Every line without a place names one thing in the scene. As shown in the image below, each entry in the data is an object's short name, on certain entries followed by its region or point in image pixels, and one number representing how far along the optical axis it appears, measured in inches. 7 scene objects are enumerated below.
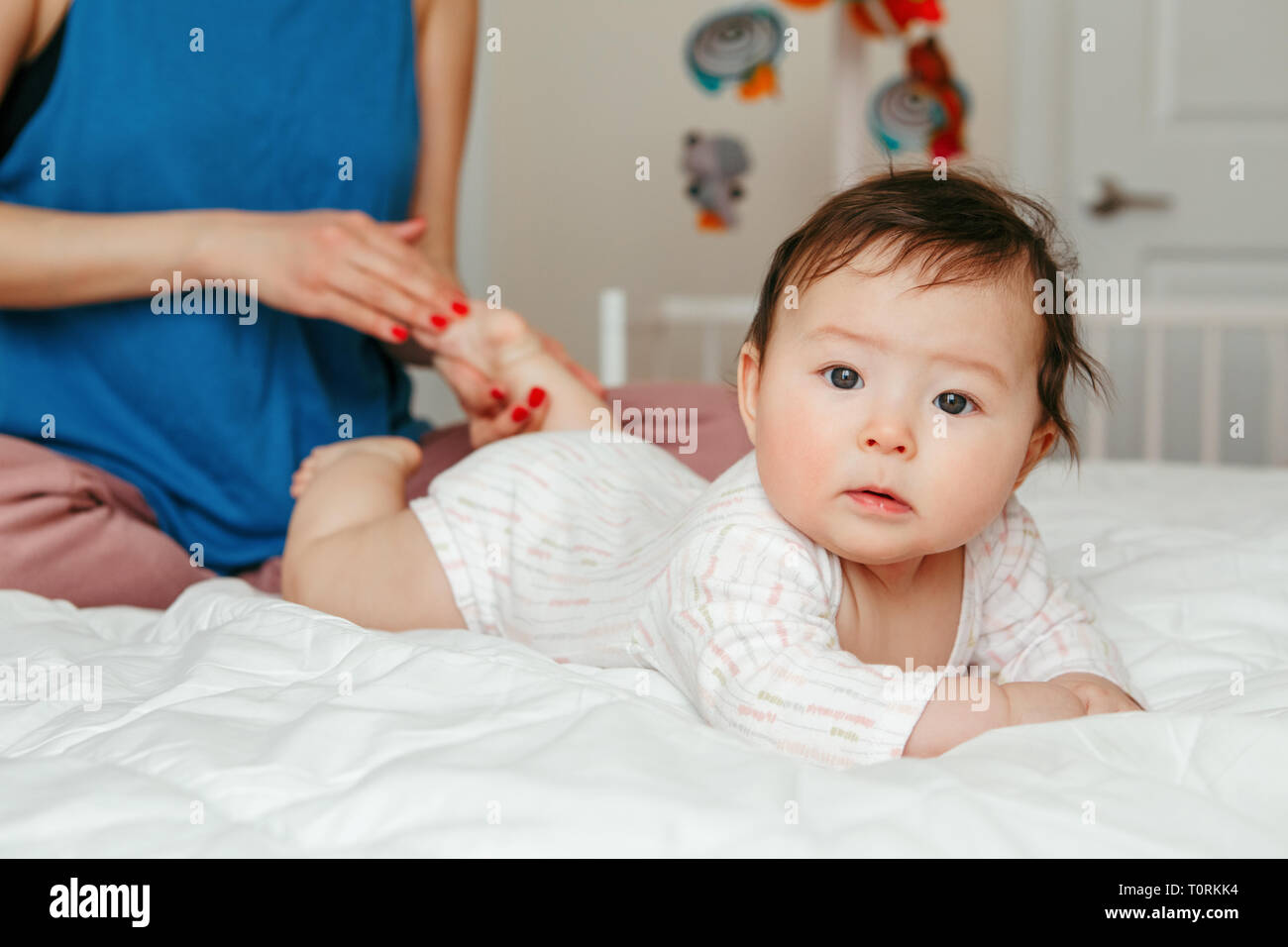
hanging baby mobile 87.7
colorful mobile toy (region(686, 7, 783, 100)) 84.9
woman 39.5
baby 24.2
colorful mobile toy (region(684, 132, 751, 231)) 93.9
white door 96.1
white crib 80.4
